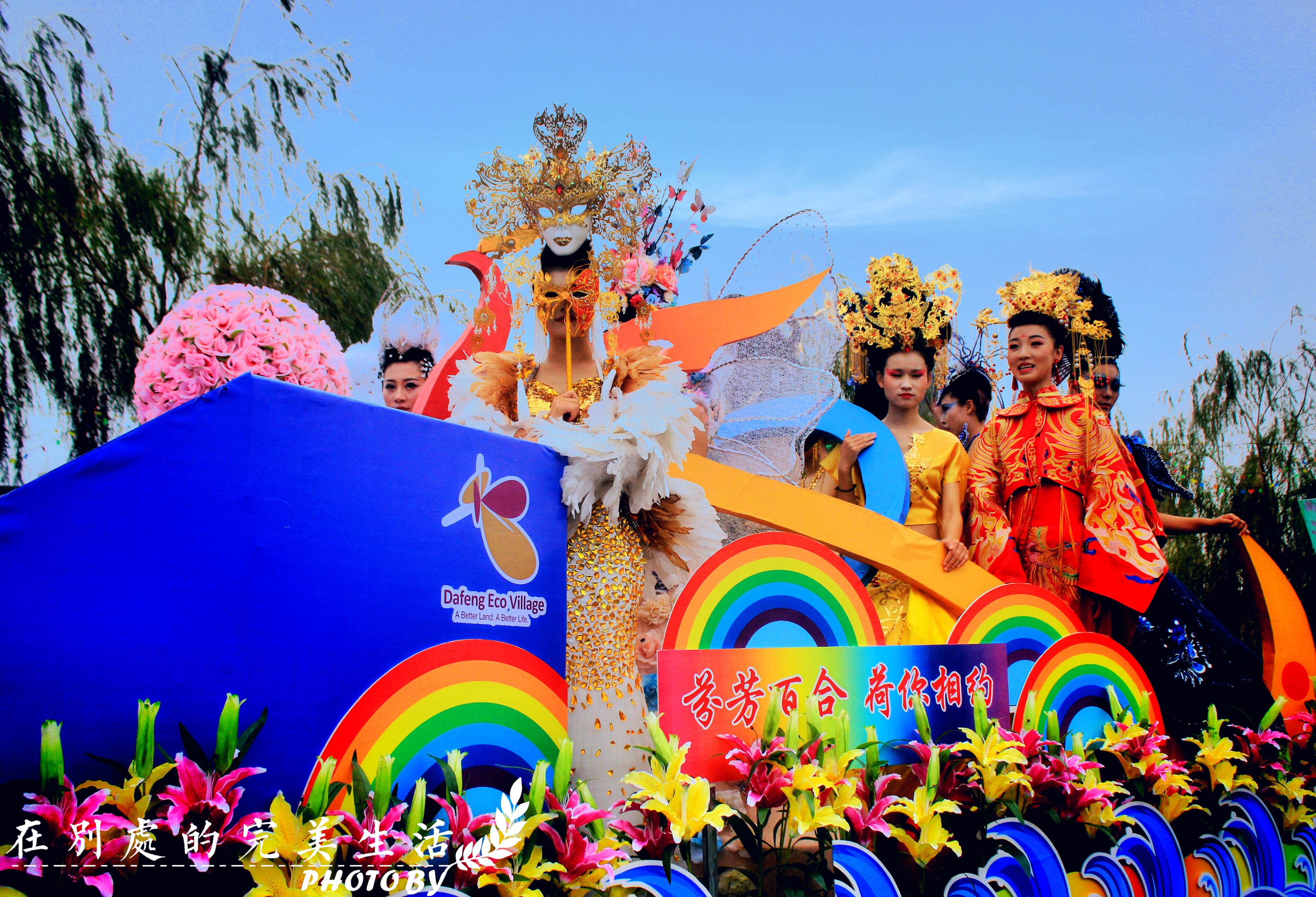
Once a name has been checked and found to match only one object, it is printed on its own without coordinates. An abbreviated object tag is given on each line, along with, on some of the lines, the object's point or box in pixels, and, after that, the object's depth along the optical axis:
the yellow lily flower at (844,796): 2.31
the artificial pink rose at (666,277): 4.61
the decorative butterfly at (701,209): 4.47
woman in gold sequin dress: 2.68
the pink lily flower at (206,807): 1.50
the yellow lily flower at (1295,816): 3.57
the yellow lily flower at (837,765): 2.35
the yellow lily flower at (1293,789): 3.51
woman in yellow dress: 4.00
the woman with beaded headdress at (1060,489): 3.81
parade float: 1.55
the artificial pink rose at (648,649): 4.35
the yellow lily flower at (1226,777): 3.38
